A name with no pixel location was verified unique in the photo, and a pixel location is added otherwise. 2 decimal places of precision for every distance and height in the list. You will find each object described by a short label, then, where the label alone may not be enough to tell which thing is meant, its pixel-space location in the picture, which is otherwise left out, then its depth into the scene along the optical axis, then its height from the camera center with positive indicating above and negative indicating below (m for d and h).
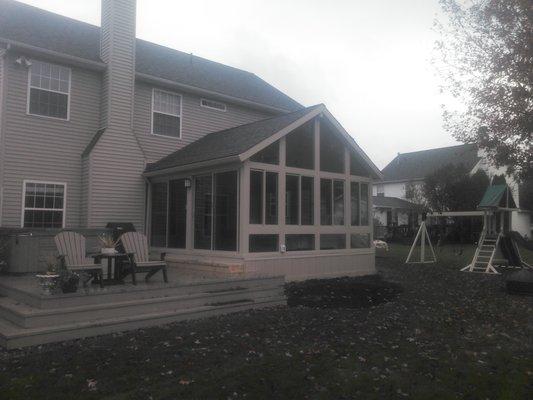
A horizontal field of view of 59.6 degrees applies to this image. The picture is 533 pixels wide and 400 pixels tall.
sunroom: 10.41 +0.73
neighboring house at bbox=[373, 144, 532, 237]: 36.38 +5.07
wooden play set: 15.58 +0.08
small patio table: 7.84 -0.57
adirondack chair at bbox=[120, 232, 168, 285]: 8.04 -0.53
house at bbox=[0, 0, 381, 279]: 10.75 +1.67
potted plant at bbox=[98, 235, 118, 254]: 7.94 -0.33
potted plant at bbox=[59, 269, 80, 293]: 6.57 -0.74
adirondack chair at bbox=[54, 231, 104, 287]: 7.48 -0.41
